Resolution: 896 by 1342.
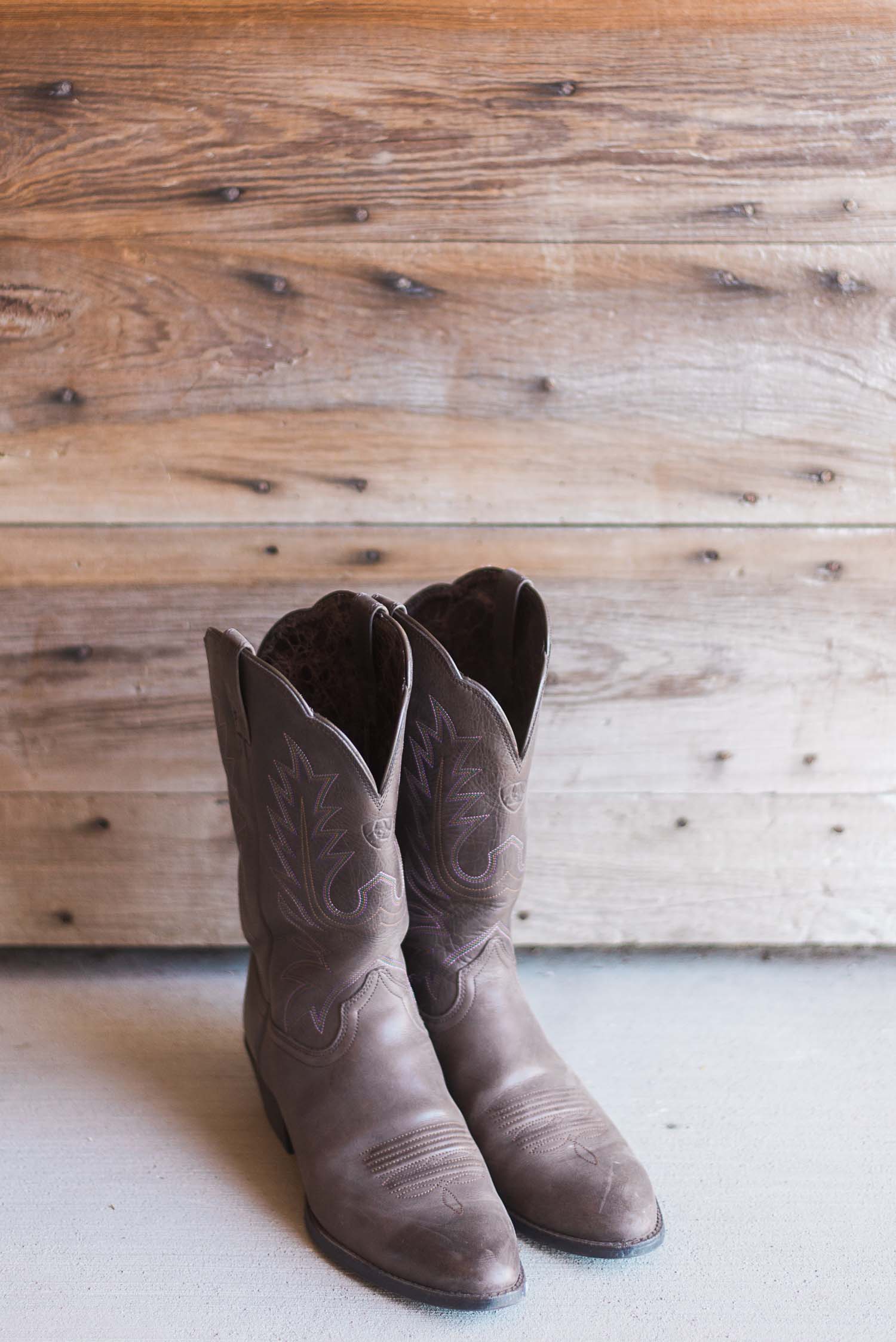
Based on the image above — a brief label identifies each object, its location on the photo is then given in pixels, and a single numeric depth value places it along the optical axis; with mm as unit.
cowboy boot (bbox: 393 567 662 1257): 832
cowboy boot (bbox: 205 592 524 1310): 788
